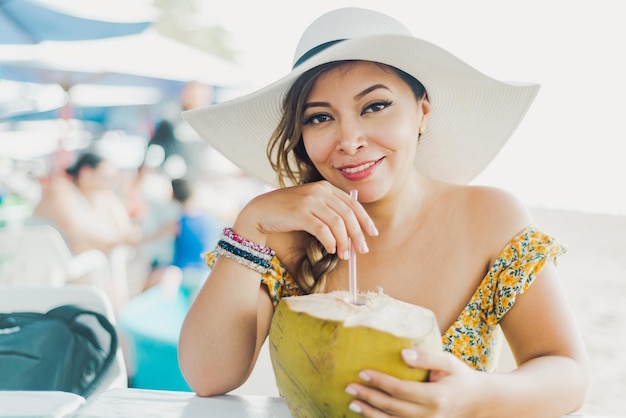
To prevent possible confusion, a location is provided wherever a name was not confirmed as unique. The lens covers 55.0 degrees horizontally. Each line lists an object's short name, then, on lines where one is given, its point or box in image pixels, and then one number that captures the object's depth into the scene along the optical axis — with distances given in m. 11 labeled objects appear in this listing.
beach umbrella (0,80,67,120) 5.78
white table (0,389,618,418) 0.87
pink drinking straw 0.81
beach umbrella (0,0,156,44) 4.63
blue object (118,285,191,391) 2.20
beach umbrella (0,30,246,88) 4.91
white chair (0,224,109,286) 2.80
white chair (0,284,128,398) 1.50
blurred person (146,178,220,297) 3.04
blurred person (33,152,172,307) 3.42
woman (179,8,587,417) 1.02
